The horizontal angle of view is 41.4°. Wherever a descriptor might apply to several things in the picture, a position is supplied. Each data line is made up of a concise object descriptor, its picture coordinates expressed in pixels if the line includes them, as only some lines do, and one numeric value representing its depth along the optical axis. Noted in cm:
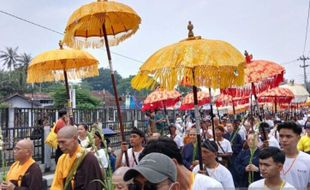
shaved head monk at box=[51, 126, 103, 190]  454
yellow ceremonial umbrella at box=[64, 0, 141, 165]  501
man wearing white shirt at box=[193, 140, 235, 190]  427
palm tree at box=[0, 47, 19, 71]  7744
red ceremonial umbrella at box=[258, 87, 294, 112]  1193
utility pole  4844
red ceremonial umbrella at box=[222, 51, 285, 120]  688
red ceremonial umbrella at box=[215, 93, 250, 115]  1187
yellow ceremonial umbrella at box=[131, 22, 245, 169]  426
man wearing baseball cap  221
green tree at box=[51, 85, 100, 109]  4390
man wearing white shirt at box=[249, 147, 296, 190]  381
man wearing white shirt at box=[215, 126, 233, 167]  690
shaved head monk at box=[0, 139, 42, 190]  506
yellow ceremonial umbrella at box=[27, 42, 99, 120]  658
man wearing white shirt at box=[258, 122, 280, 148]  686
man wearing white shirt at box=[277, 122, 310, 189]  439
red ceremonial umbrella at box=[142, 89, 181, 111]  1023
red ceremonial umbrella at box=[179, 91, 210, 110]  1167
